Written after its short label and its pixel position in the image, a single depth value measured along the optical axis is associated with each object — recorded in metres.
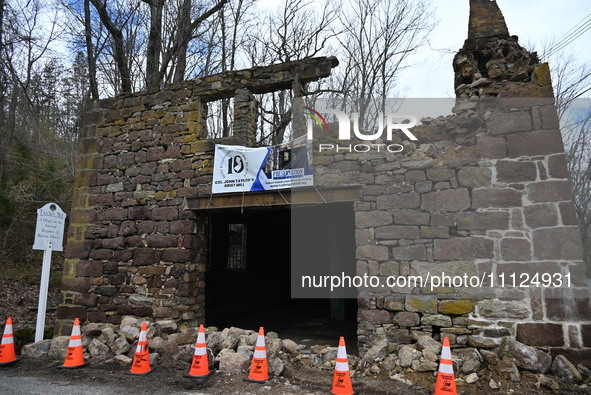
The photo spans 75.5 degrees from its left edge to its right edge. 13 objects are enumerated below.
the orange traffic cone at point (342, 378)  4.09
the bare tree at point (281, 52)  14.66
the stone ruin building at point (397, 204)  4.75
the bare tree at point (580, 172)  14.59
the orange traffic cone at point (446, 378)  3.87
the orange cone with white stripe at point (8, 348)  5.16
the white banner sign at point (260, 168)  5.95
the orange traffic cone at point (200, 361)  4.61
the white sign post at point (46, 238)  5.92
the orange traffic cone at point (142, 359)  4.76
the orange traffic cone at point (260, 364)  4.46
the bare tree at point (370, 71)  15.43
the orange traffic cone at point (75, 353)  5.02
